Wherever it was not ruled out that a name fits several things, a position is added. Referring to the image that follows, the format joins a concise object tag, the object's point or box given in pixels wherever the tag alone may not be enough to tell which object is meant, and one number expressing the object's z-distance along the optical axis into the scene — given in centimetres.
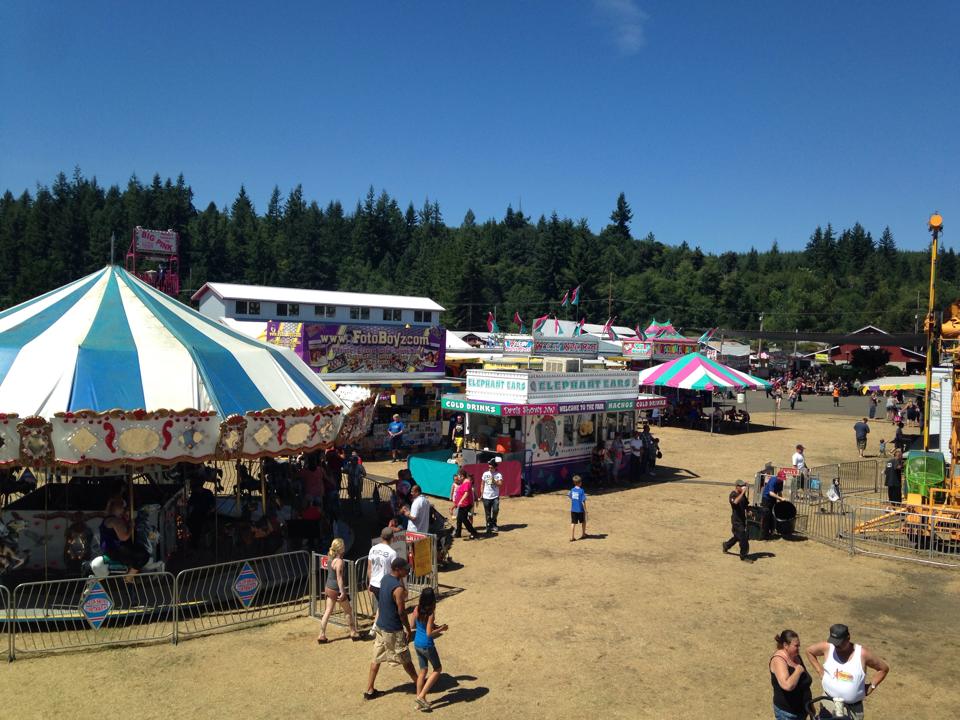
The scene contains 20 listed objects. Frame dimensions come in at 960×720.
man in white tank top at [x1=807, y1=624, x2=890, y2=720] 583
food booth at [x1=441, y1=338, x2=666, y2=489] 1770
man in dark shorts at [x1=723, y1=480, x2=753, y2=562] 1288
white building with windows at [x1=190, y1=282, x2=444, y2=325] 4081
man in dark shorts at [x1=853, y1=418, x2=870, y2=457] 2561
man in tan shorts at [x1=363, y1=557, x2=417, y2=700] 729
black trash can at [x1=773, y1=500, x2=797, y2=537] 1441
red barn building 6525
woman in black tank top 565
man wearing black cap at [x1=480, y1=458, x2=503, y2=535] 1393
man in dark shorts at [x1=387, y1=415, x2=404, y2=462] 2248
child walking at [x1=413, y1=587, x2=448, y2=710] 690
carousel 955
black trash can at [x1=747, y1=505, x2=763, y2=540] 1431
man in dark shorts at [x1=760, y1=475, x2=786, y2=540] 1434
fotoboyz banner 2241
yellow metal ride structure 1332
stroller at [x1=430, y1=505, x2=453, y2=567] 1245
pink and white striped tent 3152
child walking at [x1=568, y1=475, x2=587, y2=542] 1351
